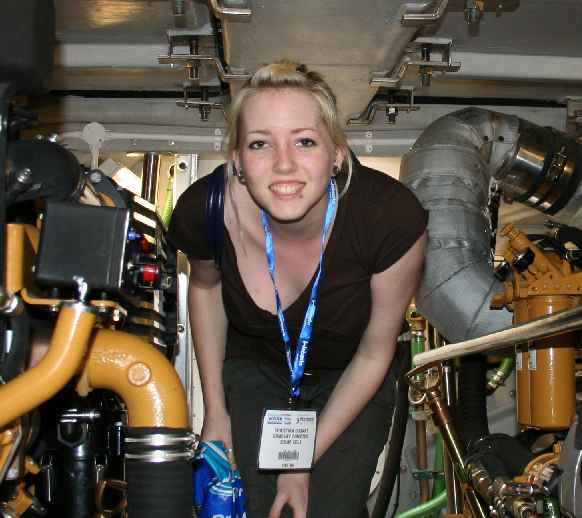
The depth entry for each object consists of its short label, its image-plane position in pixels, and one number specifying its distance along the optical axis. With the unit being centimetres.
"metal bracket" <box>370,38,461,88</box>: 287
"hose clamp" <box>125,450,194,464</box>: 143
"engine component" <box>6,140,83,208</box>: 132
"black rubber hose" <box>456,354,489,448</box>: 307
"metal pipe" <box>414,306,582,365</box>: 162
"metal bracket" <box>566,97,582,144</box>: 340
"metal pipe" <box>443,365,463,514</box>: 311
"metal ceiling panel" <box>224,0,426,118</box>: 241
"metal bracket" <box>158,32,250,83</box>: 285
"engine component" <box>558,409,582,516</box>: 158
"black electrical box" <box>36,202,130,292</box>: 132
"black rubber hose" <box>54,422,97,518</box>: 179
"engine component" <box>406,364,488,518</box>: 269
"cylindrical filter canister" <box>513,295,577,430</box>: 247
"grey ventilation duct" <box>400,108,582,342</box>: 301
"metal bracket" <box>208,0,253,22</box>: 238
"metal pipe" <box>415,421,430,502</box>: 411
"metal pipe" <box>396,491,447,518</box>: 377
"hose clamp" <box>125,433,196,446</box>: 144
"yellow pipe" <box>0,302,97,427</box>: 124
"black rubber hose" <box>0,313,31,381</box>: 131
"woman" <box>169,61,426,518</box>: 211
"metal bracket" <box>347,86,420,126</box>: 327
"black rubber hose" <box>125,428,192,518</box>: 143
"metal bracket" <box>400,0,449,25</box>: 238
